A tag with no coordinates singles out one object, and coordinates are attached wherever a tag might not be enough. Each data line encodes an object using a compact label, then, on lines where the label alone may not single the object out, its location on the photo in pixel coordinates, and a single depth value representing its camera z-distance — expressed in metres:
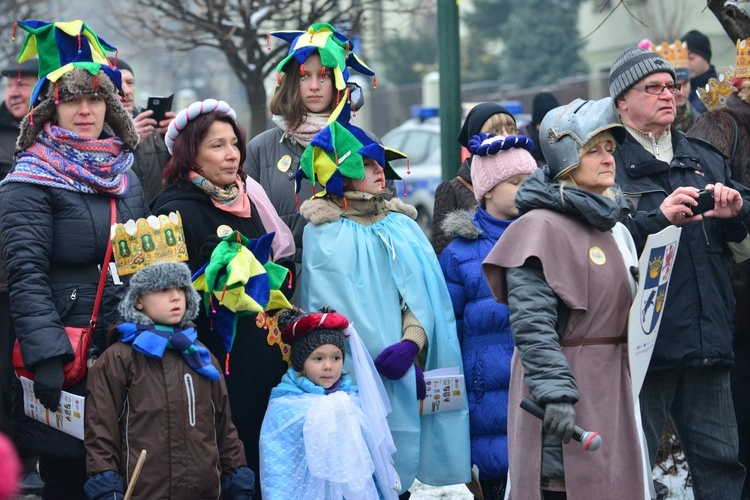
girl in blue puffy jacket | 10.95
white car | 37.25
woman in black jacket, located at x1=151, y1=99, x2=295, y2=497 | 10.23
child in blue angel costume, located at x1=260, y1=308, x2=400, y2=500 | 9.80
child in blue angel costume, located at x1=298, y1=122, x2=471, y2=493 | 10.70
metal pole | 14.69
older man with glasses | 10.23
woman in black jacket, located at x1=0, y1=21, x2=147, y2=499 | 9.37
